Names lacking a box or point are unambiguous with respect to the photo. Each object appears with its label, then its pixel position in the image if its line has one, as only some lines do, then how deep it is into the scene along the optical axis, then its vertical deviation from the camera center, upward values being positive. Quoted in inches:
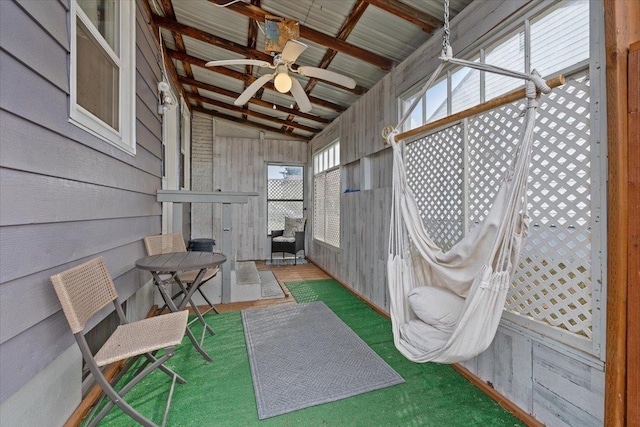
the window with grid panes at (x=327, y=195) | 184.5 +13.6
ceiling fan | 86.8 +50.1
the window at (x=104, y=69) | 61.4 +38.2
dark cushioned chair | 218.5 -24.9
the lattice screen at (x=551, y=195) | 52.4 +4.3
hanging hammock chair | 53.6 -13.0
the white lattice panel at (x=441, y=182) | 80.4 +10.3
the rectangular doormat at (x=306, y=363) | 68.3 -45.1
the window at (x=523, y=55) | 54.0 +37.7
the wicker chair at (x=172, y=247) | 102.1 -14.2
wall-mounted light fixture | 119.1 +50.2
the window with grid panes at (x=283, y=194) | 249.3 +17.4
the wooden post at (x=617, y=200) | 46.6 +2.7
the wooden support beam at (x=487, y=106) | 47.5 +22.3
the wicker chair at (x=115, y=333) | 49.1 -26.5
